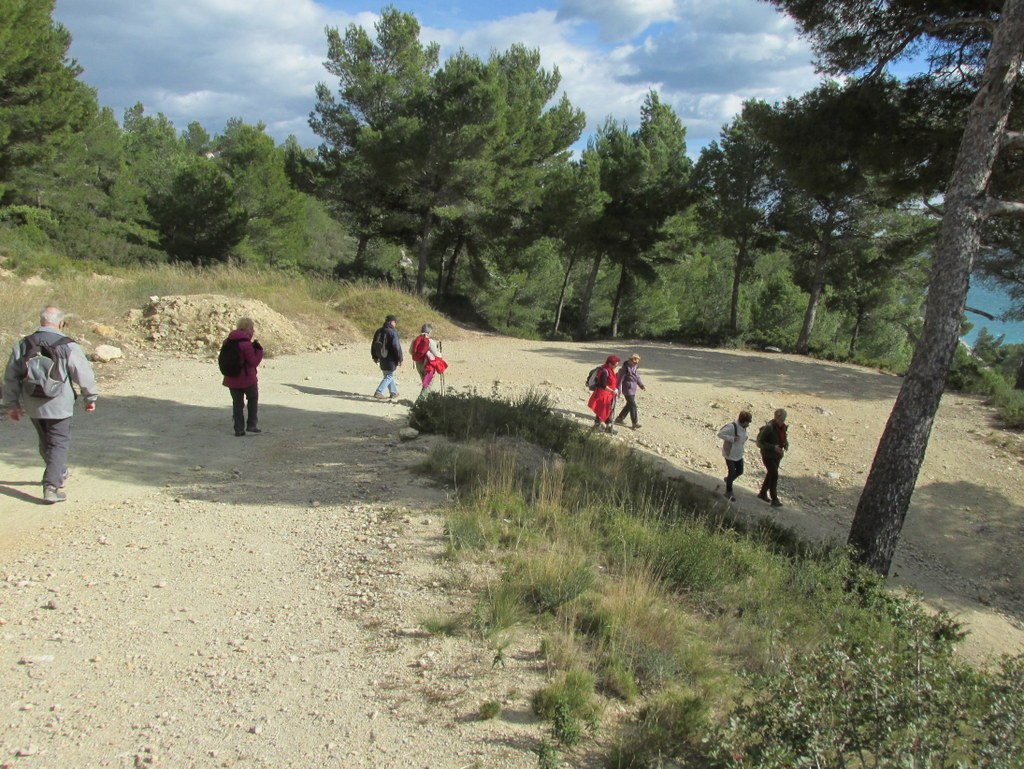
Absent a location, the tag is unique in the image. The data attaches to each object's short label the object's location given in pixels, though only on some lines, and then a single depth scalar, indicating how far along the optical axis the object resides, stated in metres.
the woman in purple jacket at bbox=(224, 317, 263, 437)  8.24
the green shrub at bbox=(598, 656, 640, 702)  3.60
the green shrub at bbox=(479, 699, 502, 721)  3.33
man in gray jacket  5.73
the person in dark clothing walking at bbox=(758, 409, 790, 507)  9.79
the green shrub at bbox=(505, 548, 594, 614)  4.40
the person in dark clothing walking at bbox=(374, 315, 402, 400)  10.98
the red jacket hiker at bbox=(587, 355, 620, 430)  11.21
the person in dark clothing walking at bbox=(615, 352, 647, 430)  12.19
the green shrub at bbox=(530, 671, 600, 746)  3.22
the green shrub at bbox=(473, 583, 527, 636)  4.08
